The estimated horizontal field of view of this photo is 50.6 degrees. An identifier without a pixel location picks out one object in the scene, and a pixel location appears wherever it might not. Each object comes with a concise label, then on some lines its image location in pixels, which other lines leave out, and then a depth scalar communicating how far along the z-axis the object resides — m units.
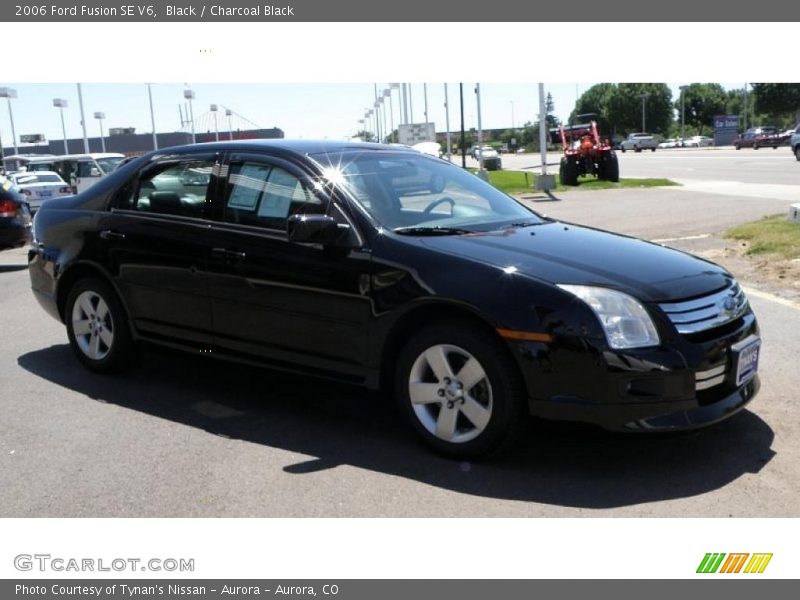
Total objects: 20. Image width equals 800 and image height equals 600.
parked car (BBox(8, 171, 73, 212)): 23.41
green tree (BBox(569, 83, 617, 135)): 117.81
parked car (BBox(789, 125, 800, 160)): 36.34
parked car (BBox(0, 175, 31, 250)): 12.12
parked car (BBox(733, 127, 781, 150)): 62.78
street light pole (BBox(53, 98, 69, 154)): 70.21
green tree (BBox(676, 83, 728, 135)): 118.62
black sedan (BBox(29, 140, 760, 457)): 3.91
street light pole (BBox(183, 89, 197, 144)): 52.79
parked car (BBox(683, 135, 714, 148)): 92.12
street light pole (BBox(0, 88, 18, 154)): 56.09
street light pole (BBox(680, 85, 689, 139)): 109.74
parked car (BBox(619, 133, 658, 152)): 78.88
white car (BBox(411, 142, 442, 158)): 33.47
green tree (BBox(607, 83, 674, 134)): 115.88
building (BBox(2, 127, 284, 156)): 93.38
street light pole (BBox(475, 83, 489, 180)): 31.45
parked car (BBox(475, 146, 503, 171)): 45.62
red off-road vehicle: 26.92
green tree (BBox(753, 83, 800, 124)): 75.19
